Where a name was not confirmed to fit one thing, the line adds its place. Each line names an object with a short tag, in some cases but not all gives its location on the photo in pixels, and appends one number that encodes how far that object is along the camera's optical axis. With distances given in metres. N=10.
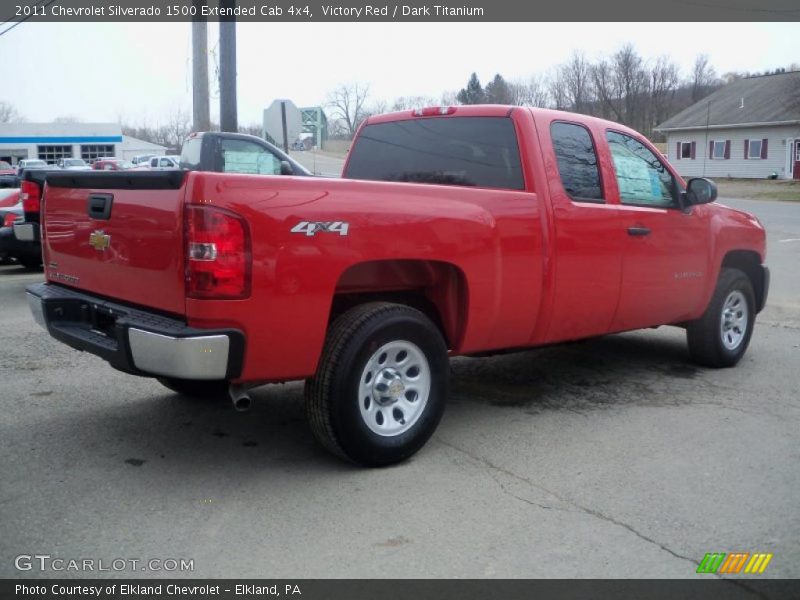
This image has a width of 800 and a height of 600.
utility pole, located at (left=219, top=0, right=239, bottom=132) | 14.35
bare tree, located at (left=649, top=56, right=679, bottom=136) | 48.50
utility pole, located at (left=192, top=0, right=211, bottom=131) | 16.09
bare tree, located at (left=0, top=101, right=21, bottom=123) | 108.30
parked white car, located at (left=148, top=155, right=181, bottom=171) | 31.25
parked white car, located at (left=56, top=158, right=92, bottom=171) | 41.21
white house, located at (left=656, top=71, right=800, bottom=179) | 46.69
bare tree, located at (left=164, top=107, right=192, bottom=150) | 84.01
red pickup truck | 3.74
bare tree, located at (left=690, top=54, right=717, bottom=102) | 66.12
